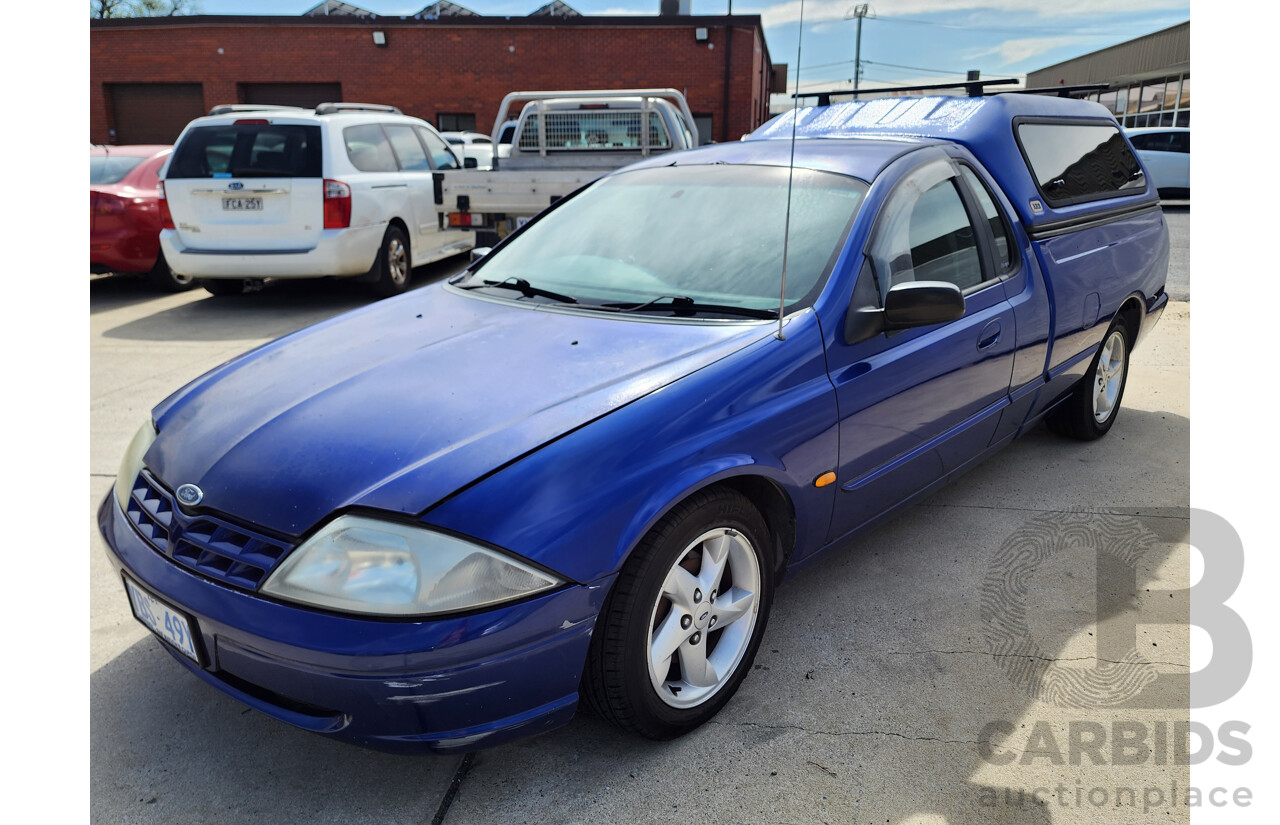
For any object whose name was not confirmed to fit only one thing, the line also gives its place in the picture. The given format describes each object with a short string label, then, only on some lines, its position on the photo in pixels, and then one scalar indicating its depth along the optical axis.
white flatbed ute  7.99
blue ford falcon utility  1.89
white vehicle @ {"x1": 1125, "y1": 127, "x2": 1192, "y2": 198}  17.53
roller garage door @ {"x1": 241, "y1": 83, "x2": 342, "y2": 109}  24.06
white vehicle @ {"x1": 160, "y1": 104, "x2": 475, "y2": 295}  7.52
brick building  23.23
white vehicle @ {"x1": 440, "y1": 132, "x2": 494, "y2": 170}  12.94
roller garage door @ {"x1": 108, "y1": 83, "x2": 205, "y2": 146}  24.23
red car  8.48
